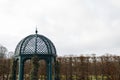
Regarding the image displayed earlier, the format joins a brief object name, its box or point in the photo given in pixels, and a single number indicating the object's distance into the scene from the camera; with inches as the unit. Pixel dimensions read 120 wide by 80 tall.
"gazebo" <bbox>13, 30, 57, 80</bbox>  430.6
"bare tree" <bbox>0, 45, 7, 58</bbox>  1827.0
